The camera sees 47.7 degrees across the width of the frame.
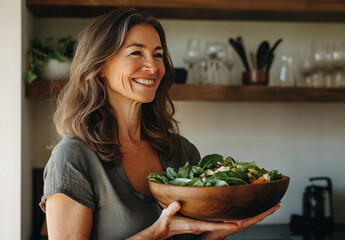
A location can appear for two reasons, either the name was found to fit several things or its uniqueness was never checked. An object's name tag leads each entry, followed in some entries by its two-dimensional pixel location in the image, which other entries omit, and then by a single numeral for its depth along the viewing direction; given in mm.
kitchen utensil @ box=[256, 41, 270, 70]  2344
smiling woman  1018
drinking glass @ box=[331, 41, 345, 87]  2361
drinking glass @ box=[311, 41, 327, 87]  2383
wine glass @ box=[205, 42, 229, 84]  2328
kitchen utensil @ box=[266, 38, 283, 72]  2356
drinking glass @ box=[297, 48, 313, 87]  2428
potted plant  2162
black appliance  2477
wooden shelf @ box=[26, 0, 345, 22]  2139
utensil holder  2314
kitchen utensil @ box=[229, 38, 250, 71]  2367
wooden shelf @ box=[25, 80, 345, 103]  2215
